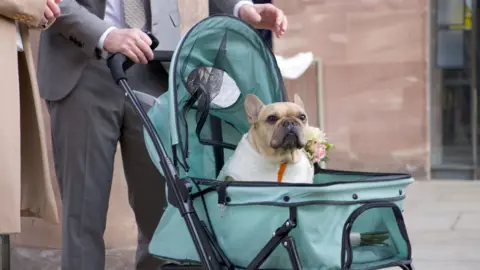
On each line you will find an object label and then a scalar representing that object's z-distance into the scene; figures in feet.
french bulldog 11.14
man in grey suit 12.15
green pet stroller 9.42
